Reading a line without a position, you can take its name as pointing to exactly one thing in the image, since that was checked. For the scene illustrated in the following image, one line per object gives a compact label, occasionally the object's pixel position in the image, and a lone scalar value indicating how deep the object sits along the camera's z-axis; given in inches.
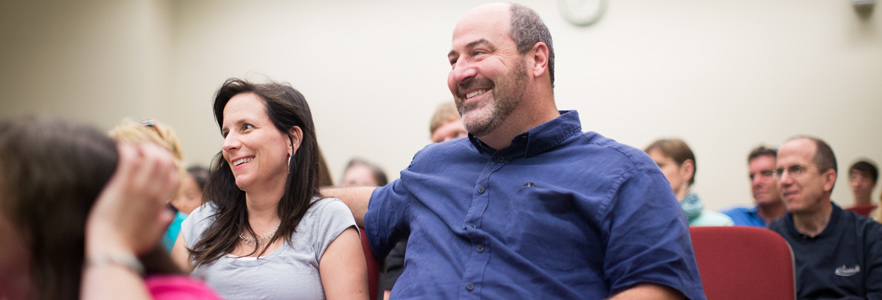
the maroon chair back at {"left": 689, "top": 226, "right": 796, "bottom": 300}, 66.1
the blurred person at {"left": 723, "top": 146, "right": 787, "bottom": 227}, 148.3
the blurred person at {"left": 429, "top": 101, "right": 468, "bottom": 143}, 102.3
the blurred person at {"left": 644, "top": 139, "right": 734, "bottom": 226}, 123.3
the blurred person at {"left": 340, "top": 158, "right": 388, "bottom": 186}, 135.1
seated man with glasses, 99.1
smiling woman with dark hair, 62.1
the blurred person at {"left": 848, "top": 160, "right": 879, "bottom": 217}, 172.6
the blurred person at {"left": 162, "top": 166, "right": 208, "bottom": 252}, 119.7
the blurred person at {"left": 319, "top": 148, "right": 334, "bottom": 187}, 98.3
